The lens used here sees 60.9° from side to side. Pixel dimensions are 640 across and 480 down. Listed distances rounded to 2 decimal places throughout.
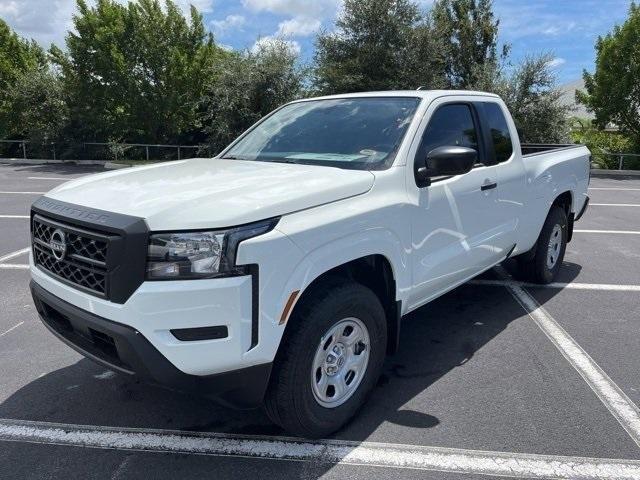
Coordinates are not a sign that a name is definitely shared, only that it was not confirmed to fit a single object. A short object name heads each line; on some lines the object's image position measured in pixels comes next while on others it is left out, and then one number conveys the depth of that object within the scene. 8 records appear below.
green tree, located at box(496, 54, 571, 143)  21.30
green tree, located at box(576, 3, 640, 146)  21.20
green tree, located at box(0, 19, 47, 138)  25.98
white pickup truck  2.42
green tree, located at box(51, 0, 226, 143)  22.39
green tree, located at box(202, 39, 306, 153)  20.84
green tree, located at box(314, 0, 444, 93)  21.27
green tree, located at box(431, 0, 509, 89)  24.59
